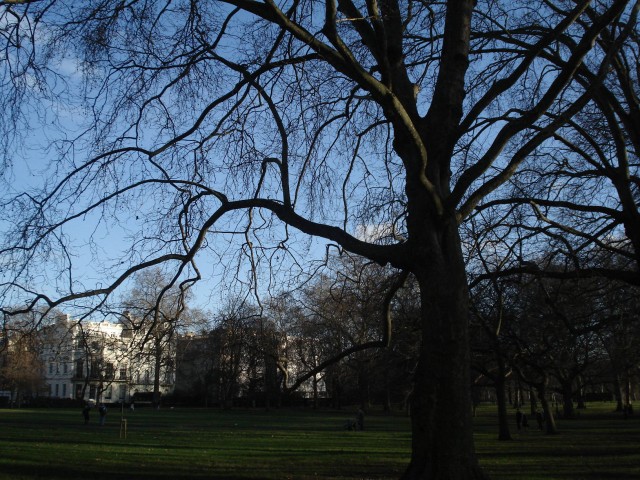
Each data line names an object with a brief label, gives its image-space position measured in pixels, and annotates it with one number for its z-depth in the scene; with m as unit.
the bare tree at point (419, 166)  7.65
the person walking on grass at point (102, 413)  36.14
